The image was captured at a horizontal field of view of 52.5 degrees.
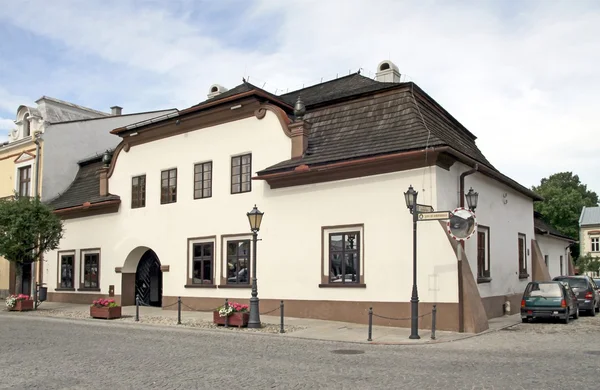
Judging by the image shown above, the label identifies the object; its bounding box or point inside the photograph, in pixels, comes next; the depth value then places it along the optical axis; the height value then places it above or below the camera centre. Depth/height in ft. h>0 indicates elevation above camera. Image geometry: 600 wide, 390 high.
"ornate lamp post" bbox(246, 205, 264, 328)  58.23 -3.50
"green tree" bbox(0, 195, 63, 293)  81.76 +3.07
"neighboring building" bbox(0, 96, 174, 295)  102.94 +18.15
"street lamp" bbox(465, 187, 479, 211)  57.06 +5.09
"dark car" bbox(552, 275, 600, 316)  71.92 -4.51
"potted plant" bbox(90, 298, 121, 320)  70.03 -6.60
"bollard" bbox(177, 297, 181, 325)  62.97 -6.54
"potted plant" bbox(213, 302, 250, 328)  59.31 -6.06
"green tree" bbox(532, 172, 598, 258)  236.02 +17.80
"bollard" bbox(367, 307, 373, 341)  49.03 -6.35
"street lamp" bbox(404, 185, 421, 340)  50.06 -0.92
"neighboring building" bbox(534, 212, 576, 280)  103.60 +0.97
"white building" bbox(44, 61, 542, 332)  58.70 +5.08
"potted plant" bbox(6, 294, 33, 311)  82.74 -6.91
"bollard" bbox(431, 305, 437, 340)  50.11 -5.67
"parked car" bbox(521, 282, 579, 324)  60.60 -4.86
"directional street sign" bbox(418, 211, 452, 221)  50.72 +3.14
